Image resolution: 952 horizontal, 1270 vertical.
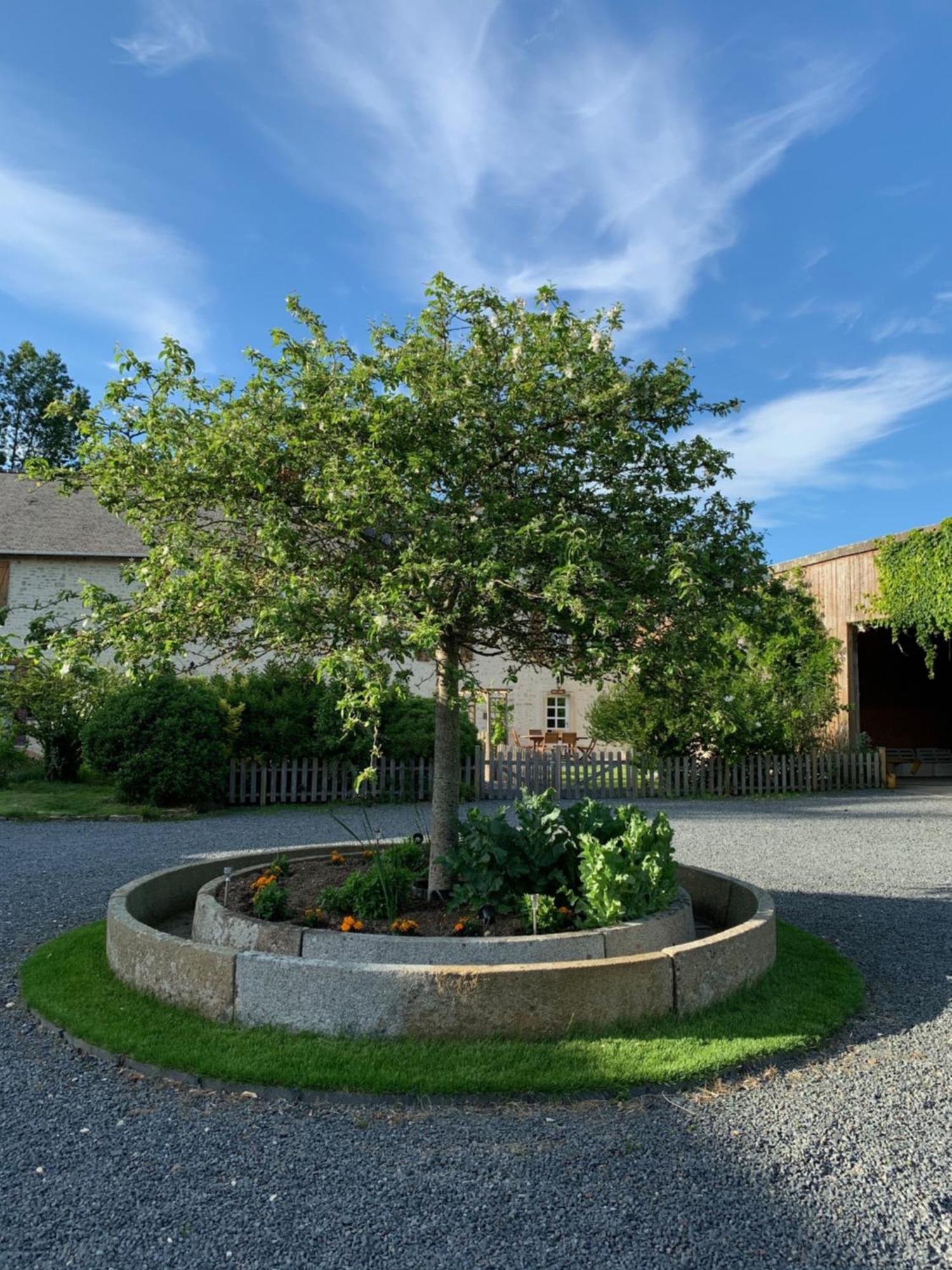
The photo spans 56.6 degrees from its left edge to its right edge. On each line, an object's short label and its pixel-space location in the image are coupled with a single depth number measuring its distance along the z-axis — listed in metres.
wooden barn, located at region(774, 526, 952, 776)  25.45
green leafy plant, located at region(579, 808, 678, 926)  5.13
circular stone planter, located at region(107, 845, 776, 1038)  4.28
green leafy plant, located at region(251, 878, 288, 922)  5.52
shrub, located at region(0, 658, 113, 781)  15.51
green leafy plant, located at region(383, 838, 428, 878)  6.67
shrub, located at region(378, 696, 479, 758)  15.70
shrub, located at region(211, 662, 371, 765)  15.35
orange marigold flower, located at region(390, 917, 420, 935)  5.23
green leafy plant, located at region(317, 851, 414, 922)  5.61
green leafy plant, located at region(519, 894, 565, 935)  5.14
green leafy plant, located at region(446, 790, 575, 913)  5.49
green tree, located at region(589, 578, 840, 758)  17.72
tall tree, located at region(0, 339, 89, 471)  41.41
